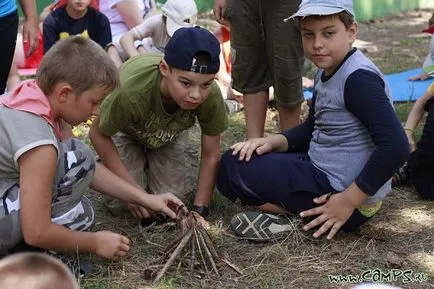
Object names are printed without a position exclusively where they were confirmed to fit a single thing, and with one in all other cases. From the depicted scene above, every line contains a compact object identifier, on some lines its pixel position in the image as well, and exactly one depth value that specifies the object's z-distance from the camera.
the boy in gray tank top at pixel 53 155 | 2.33
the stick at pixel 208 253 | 2.59
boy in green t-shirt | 2.82
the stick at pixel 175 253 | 2.53
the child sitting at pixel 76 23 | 5.41
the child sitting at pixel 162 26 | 5.02
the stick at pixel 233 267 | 2.61
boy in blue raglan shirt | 2.68
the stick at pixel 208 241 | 2.62
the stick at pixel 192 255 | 2.57
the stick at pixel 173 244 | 2.64
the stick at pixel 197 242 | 2.60
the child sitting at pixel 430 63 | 3.60
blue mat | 4.97
